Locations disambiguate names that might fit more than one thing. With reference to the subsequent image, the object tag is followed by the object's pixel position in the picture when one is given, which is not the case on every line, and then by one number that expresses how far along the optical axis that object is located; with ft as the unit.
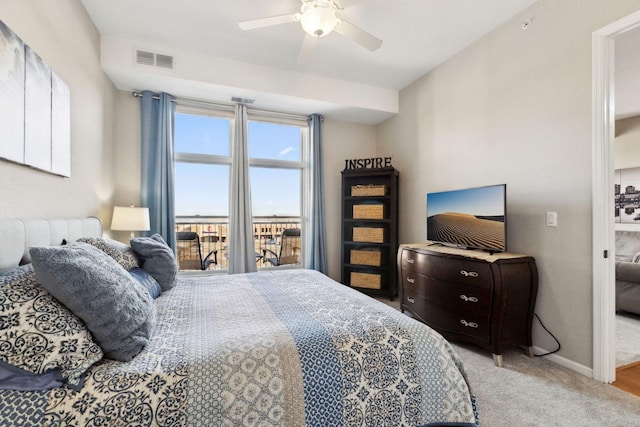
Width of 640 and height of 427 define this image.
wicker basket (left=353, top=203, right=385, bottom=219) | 12.56
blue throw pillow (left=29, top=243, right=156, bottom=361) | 3.27
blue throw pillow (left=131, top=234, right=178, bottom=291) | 6.31
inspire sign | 12.99
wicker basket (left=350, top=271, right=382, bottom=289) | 12.58
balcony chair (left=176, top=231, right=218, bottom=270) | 11.75
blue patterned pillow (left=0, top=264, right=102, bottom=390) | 2.88
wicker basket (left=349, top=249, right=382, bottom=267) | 12.63
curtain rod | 11.40
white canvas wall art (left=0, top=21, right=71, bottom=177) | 4.57
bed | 3.00
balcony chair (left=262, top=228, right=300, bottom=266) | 13.52
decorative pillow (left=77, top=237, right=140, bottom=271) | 5.53
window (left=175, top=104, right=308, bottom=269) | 12.16
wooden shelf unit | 12.57
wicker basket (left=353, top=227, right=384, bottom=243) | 12.55
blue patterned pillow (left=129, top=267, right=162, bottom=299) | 5.57
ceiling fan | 6.76
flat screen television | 7.68
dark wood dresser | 7.06
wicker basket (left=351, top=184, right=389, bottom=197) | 12.60
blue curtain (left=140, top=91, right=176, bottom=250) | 10.87
